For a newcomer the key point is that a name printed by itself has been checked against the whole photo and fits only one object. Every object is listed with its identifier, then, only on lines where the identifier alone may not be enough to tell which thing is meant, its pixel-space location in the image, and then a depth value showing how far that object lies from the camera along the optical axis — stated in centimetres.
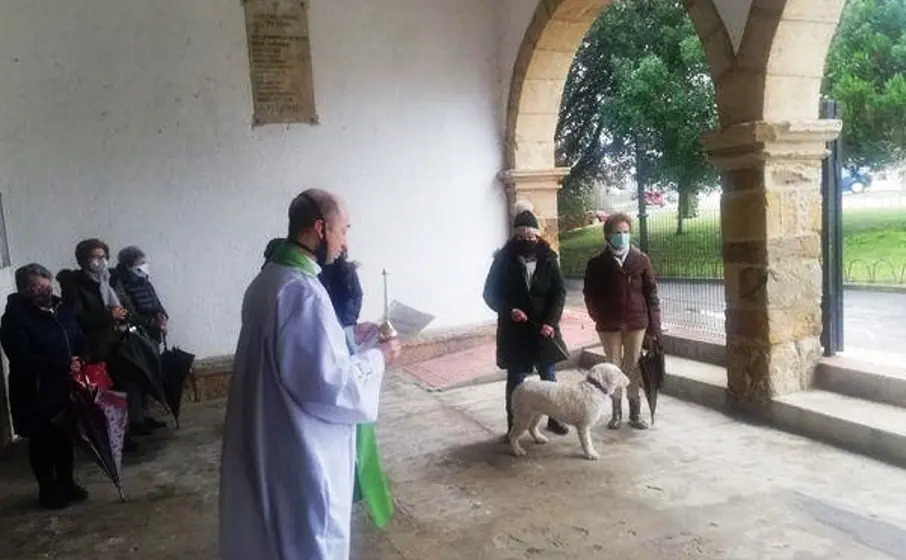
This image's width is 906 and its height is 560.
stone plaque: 638
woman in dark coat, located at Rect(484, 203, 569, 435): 447
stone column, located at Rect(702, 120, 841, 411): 438
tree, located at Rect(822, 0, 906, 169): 843
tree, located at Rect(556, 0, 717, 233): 992
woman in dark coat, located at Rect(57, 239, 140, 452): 480
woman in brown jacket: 457
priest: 201
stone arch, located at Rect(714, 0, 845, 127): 420
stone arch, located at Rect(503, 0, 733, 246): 650
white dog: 412
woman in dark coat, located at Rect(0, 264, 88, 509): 377
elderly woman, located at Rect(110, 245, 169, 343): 529
